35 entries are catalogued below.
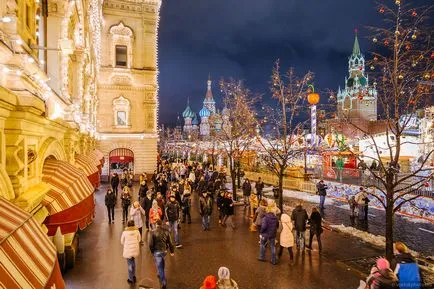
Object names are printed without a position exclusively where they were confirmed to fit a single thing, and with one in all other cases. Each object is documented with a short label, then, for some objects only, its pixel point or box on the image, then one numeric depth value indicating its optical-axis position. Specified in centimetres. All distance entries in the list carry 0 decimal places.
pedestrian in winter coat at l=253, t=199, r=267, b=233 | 1253
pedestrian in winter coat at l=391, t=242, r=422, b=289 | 632
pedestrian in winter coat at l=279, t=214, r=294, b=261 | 1073
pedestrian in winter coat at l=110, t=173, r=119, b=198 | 2058
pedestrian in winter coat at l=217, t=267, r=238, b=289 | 568
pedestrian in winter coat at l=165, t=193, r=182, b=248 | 1234
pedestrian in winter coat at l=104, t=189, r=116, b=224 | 1539
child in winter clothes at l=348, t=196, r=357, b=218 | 1630
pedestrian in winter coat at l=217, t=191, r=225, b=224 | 1577
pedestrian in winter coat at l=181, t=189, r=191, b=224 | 1616
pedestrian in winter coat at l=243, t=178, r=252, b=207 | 1995
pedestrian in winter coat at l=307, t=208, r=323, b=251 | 1136
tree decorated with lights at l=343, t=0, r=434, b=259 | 994
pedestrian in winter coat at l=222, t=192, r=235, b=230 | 1551
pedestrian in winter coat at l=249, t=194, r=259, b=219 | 1719
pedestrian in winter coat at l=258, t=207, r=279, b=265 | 1042
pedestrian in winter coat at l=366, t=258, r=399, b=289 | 578
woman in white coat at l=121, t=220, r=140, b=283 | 890
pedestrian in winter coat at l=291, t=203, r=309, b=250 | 1138
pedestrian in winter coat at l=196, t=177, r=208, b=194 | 1852
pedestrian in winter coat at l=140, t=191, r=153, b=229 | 1406
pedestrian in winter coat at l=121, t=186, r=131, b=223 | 1536
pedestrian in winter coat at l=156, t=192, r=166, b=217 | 1354
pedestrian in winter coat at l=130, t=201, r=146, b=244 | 1216
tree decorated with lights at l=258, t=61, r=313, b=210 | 1984
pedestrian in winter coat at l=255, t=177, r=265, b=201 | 2086
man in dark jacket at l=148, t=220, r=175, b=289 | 843
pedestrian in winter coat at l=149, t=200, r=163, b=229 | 1103
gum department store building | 364
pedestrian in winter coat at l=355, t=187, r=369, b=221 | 1627
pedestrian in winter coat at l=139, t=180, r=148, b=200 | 1698
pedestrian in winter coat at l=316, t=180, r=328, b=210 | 1875
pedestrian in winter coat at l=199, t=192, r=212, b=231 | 1481
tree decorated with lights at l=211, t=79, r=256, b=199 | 2808
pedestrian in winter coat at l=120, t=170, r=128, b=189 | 2644
